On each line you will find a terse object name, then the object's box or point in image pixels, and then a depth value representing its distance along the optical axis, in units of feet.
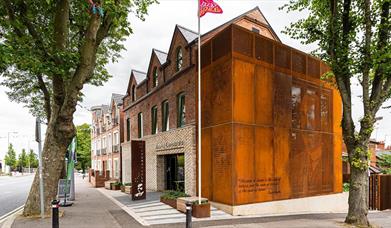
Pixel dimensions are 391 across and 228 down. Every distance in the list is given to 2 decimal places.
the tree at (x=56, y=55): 35.09
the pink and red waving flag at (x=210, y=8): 41.62
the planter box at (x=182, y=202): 41.06
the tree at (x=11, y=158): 303.07
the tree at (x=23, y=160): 316.44
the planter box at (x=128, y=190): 66.02
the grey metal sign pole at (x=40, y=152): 33.45
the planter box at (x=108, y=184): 81.73
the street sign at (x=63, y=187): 47.39
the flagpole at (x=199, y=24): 41.56
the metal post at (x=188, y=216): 25.31
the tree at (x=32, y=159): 332.35
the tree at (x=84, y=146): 231.09
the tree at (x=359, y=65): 36.42
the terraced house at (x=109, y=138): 111.77
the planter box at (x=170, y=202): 45.65
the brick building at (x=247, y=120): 43.04
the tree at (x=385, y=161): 116.78
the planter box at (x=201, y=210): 38.61
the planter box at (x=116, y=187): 77.97
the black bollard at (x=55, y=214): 24.41
